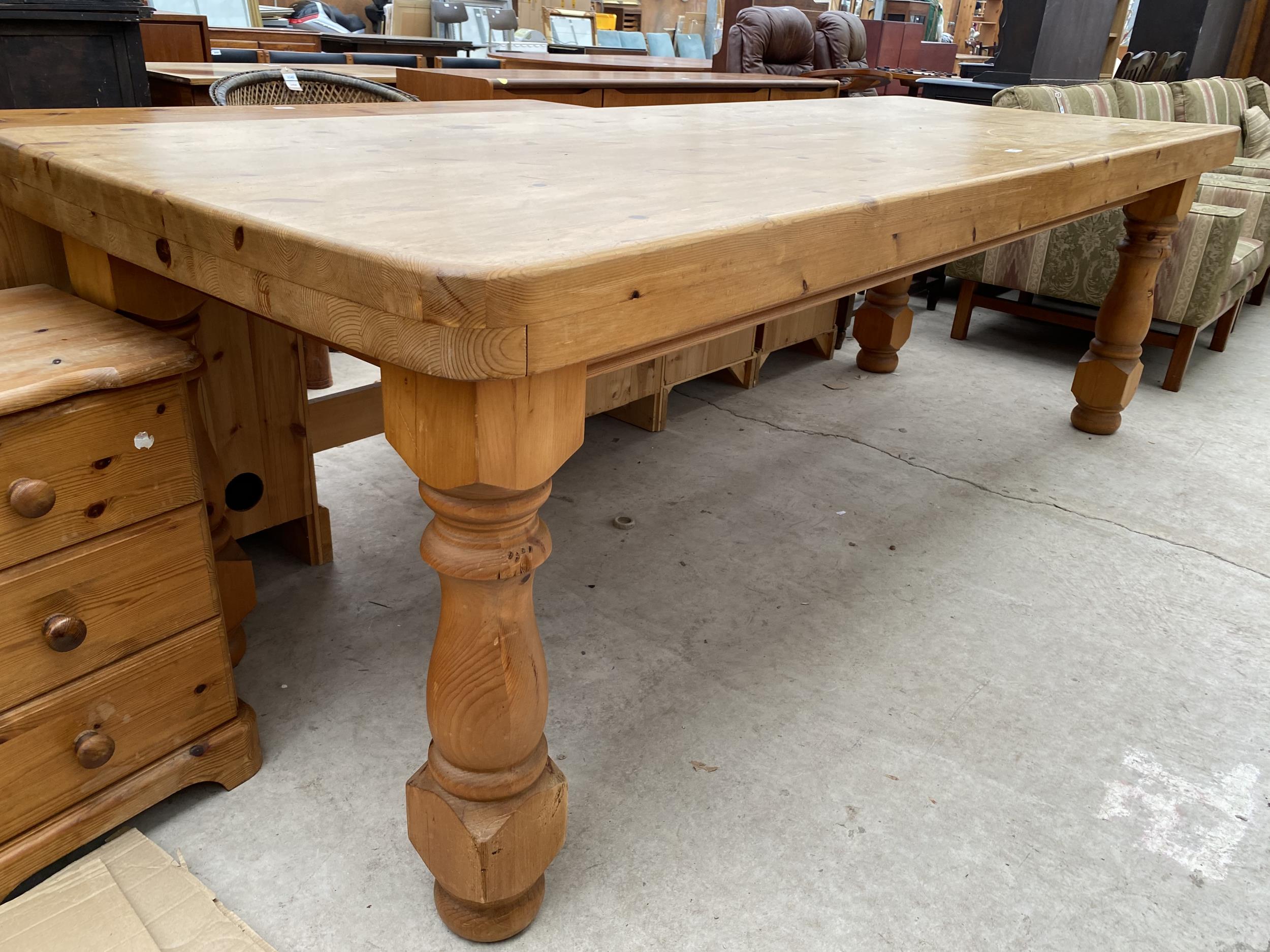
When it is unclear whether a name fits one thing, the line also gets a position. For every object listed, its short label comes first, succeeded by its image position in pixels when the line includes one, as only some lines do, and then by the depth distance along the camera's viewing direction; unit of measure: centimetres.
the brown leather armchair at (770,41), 492
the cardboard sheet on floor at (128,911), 91
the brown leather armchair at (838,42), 559
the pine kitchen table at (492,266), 66
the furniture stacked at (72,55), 180
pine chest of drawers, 86
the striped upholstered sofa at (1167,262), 265
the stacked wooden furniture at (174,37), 345
